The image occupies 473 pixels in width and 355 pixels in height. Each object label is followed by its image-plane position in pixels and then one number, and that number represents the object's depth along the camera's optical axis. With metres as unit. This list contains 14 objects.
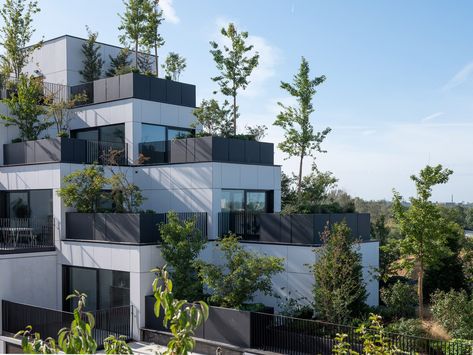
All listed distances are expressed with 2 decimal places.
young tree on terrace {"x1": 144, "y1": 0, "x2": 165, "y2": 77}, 31.56
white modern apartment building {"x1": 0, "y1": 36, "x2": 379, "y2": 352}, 19.62
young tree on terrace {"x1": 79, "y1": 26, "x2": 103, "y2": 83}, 30.52
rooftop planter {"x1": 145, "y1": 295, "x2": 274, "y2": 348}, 16.50
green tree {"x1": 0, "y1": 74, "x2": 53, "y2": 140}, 25.03
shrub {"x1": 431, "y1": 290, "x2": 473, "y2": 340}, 15.71
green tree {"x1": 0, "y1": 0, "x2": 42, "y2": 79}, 29.31
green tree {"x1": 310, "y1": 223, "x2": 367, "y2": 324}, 16.73
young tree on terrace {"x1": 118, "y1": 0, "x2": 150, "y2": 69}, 31.45
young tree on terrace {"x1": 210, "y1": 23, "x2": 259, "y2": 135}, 26.98
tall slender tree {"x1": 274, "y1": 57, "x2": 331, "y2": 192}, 27.11
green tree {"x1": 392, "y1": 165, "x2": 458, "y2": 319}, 19.17
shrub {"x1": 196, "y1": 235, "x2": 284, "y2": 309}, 17.21
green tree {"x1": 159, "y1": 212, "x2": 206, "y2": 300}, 18.61
